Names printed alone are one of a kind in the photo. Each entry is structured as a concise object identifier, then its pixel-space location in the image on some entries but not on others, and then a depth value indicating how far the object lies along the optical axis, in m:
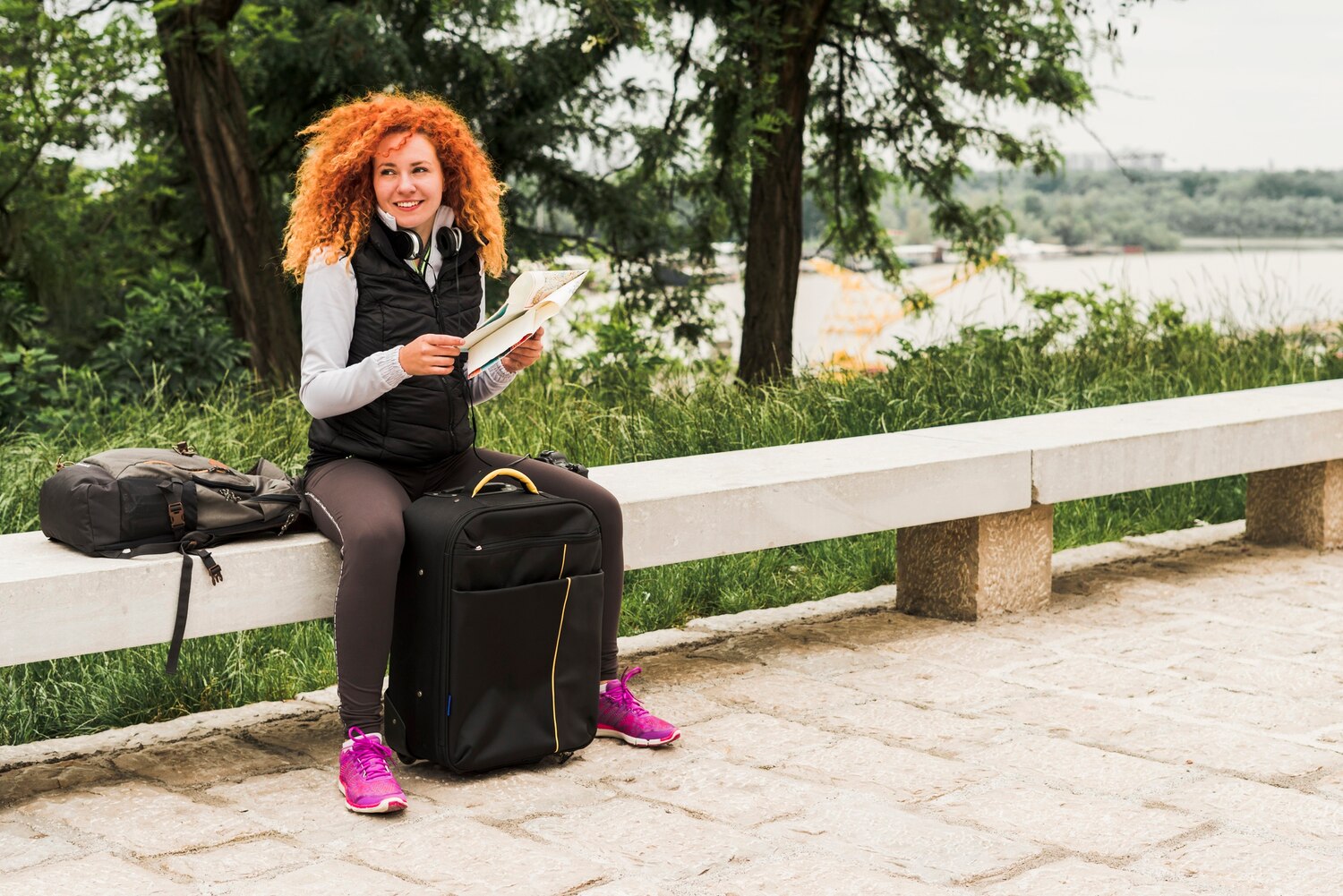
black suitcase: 3.38
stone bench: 3.27
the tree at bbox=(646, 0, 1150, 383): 8.92
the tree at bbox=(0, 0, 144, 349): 9.13
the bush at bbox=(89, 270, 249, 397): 8.49
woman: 3.38
